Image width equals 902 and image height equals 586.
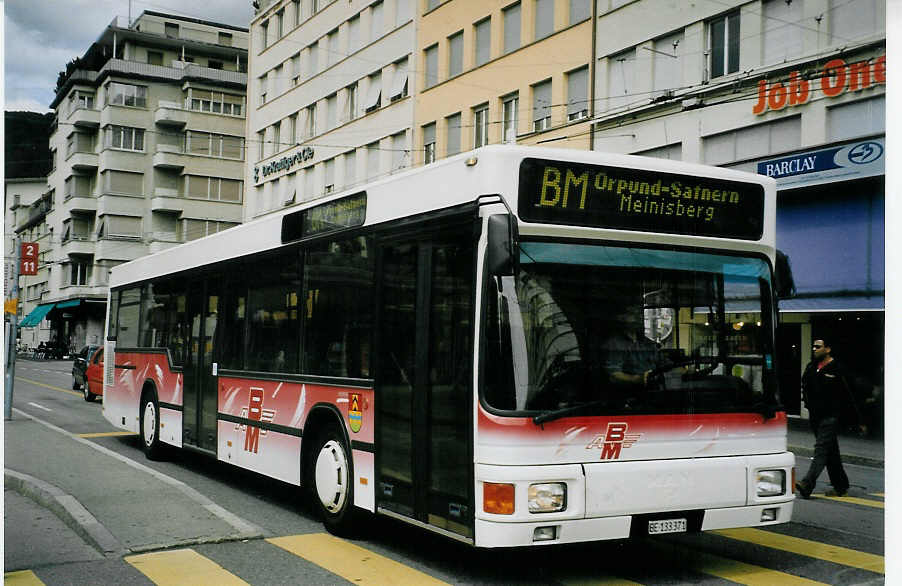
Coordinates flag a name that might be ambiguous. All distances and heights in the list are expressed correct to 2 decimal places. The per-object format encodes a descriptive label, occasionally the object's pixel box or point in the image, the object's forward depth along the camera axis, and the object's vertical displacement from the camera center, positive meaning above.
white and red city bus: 6.25 -0.11
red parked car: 27.53 -1.54
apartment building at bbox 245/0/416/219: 40.41 +10.92
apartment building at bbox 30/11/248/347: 69.25 +12.16
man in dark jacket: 11.29 -0.72
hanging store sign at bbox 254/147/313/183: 48.34 +8.57
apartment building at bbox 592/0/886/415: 20.17 +5.16
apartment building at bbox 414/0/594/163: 29.53 +8.69
